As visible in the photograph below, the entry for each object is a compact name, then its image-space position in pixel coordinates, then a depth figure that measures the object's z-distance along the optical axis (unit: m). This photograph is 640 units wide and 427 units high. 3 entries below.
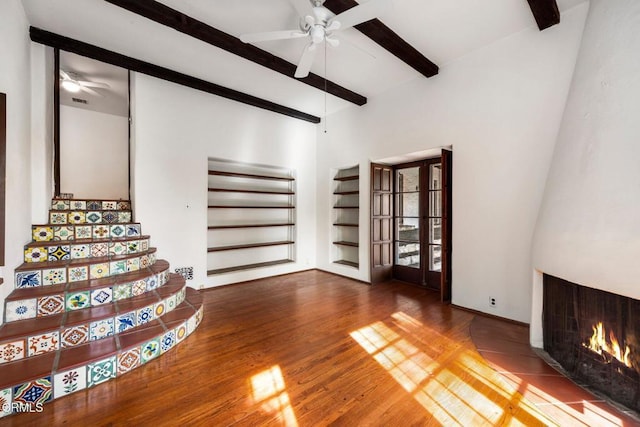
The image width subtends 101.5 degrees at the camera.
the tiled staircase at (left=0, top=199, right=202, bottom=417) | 1.72
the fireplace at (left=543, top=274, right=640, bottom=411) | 1.63
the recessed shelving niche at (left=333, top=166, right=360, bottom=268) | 5.11
